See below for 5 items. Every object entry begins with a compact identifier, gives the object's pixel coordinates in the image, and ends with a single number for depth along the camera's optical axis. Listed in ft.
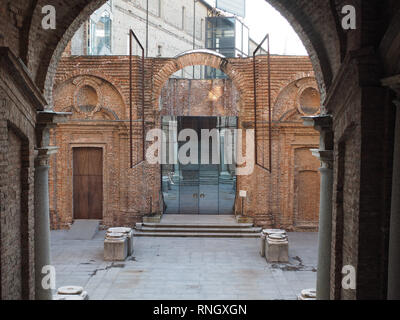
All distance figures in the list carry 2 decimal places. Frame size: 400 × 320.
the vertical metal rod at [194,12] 103.87
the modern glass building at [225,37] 98.63
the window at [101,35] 75.51
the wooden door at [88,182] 56.54
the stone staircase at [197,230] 53.06
